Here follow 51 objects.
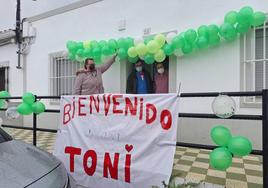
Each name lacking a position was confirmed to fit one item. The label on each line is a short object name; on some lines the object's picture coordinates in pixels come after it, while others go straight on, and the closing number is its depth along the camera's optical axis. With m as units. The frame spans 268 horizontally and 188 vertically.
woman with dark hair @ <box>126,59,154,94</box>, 4.82
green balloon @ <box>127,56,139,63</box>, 4.70
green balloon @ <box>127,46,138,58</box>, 4.39
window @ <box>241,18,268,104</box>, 3.88
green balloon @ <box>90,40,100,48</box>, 4.98
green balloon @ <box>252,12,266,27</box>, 3.52
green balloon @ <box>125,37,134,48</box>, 4.59
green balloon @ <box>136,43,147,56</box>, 4.25
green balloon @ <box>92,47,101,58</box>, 4.91
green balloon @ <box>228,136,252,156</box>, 1.88
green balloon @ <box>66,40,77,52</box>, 5.21
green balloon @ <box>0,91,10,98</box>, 4.23
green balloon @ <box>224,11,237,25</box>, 3.65
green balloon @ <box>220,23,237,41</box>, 3.71
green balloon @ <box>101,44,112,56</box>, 4.80
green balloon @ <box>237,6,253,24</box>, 3.51
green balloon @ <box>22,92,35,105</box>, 3.41
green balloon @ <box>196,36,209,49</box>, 3.93
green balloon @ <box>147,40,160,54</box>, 4.14
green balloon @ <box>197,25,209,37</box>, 3.88
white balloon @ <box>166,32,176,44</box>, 4.21
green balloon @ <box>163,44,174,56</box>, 4.18
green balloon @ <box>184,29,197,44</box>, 3.95
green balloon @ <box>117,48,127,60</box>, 4.63
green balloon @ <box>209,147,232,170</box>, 1.92
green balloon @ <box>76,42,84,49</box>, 5.18
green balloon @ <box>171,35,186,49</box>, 4.07
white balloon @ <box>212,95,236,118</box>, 2.00
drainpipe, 7.17
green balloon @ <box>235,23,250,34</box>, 3.65
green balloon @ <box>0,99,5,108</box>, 4.10
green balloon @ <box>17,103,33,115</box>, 3.38
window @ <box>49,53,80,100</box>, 6.25
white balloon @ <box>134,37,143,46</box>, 4.54
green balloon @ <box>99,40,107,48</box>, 4.91
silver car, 1.36
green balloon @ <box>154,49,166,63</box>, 4.19
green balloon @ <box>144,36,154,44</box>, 4.40
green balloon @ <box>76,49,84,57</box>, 5.10
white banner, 2.33
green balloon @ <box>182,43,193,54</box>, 4.11
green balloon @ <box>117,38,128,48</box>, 4.62
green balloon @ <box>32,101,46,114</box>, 3.39
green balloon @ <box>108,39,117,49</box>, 4.77
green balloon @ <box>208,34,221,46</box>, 3.90
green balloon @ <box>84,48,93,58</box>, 5.03
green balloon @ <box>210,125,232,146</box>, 1.99
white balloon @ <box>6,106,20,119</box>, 3.63
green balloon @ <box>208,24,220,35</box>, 3.84
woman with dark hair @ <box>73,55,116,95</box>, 4.25
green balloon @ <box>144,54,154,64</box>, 4.32
